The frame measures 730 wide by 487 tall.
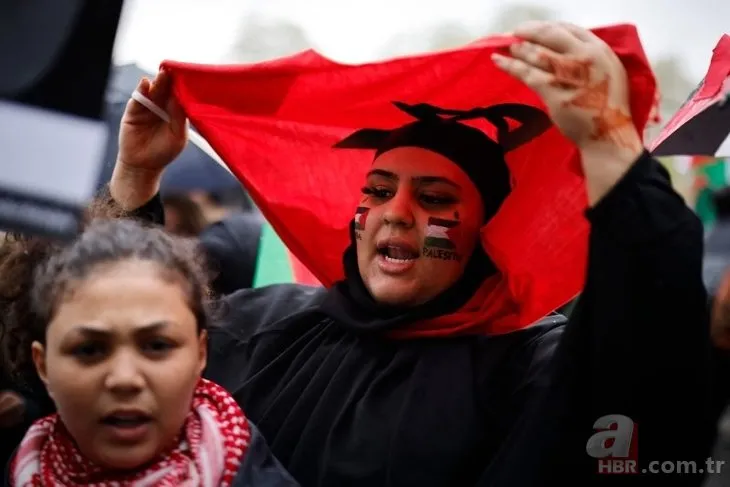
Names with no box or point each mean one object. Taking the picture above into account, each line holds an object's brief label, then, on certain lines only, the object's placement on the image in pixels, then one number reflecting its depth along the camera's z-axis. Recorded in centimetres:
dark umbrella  376
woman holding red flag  149
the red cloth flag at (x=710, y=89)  208
